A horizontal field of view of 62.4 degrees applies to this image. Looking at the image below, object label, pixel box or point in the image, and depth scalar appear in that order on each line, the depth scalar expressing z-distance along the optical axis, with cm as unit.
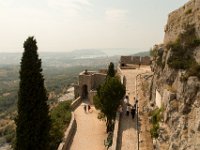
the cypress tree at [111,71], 1727
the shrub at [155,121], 951
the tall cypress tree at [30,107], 1020
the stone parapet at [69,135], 1191
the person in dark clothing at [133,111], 1228
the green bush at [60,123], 1205
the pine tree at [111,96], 1263
